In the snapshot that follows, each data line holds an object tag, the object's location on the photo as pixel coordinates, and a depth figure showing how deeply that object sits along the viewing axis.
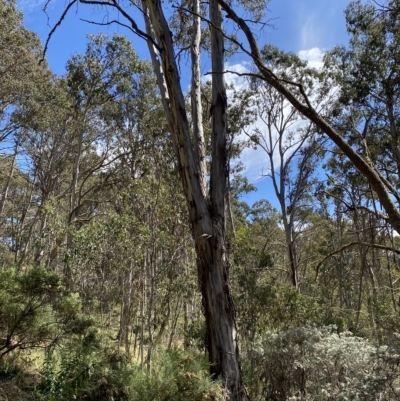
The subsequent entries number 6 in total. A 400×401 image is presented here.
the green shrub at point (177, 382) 3.37
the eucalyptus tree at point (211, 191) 3.69
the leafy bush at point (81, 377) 4.10
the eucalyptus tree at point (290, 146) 12.46
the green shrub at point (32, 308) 4.43
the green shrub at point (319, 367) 2.88
